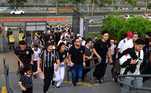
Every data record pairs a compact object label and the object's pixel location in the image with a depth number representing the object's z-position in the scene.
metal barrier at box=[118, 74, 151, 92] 5.93
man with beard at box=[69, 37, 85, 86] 9.94
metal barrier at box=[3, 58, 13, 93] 9.03
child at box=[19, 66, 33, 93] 8.06
